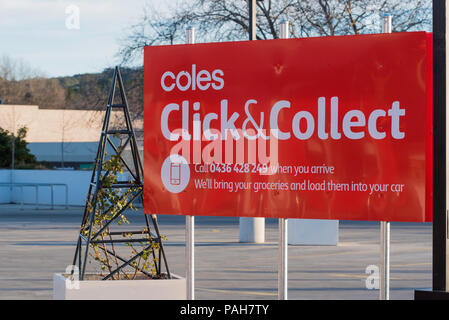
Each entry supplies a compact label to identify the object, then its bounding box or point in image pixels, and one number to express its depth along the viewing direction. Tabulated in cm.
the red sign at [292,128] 1119
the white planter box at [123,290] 1340
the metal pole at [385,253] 1146
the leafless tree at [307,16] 3722
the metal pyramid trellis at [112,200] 1425
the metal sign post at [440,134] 1131
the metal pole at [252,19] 2682
